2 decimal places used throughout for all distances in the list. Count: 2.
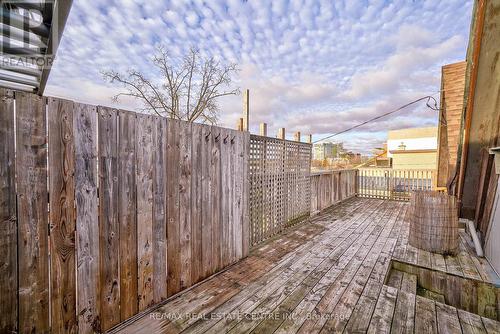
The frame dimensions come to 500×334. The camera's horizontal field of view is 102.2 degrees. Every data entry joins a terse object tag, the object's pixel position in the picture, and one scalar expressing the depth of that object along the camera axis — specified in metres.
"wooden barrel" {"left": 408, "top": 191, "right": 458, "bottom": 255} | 2.83
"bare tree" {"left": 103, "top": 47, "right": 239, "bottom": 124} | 8.99
